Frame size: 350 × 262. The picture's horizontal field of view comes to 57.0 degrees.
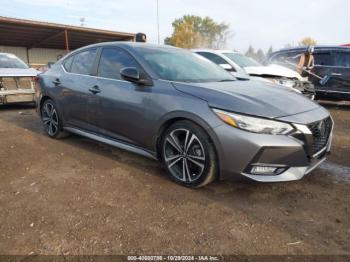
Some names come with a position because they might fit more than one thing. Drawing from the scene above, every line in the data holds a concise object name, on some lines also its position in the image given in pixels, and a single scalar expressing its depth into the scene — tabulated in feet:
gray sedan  9.86
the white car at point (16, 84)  25.36
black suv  31.04
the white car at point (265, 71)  26.81
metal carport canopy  71.21
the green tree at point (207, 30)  221.21
